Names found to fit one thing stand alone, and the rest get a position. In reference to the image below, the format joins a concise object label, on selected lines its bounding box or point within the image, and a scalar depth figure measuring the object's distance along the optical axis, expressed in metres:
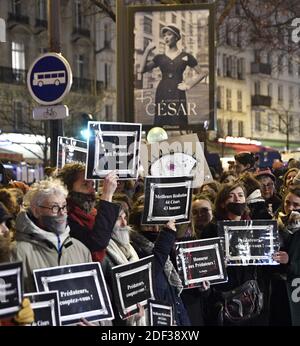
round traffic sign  9.99
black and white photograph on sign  11.34
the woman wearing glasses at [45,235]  5.07
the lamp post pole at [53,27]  11.91
